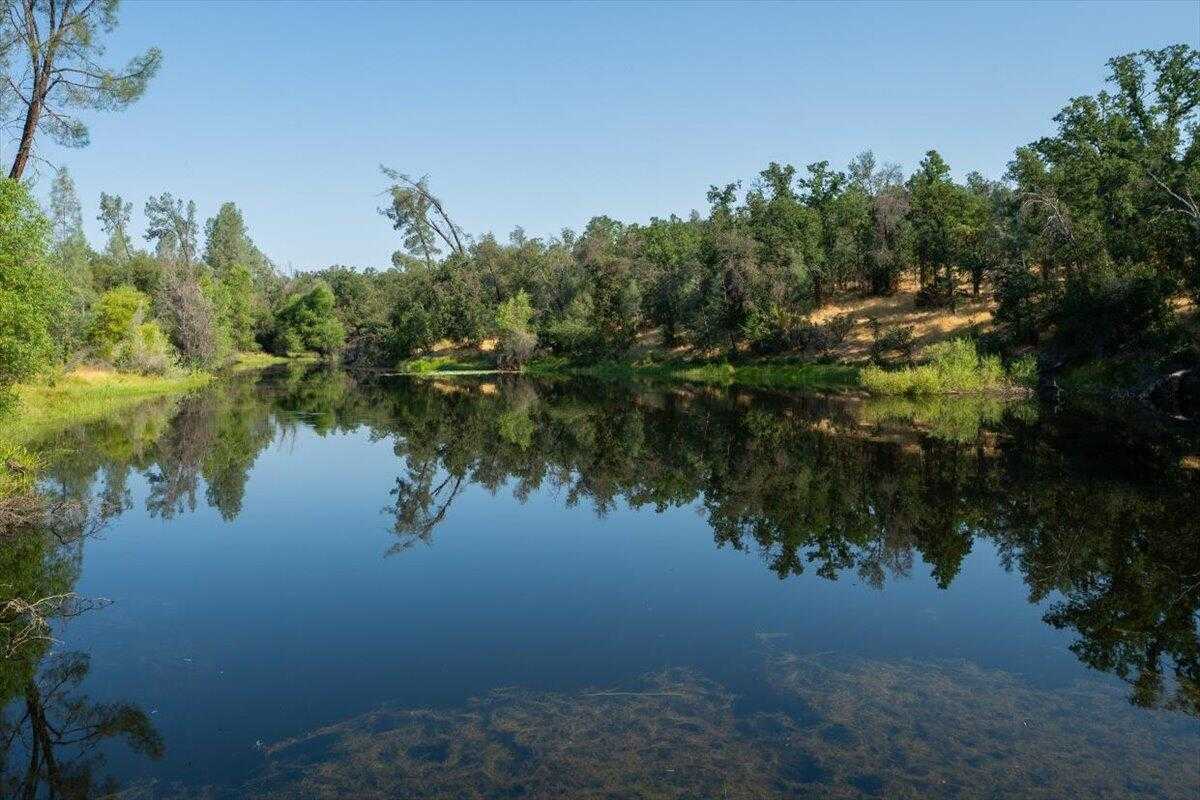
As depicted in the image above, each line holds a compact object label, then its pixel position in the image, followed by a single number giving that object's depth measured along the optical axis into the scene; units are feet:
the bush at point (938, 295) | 205.98
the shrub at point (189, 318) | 210.59
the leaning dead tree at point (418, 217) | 298.56
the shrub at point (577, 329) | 249.75
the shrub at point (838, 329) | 197.16
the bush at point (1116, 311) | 134.21
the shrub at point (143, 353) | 176.96
